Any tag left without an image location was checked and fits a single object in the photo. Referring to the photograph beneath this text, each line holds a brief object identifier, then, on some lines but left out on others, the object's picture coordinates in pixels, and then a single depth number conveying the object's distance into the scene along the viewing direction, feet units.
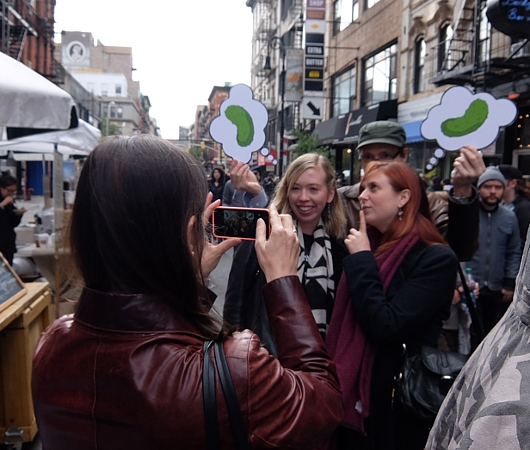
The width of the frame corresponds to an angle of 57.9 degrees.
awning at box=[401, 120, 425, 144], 46.29
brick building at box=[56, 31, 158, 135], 302.02
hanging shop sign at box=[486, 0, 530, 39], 13.58
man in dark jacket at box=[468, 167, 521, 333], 15.08
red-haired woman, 7.45
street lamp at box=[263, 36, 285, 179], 129.24
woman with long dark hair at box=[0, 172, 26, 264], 19.89
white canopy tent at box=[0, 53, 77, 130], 11.42
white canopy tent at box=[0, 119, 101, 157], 22.71
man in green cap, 9.02
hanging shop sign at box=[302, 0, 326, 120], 71.92
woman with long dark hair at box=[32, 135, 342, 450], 3.57
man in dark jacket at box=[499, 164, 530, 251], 16.97
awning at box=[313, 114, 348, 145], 68.18
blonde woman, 8.46
